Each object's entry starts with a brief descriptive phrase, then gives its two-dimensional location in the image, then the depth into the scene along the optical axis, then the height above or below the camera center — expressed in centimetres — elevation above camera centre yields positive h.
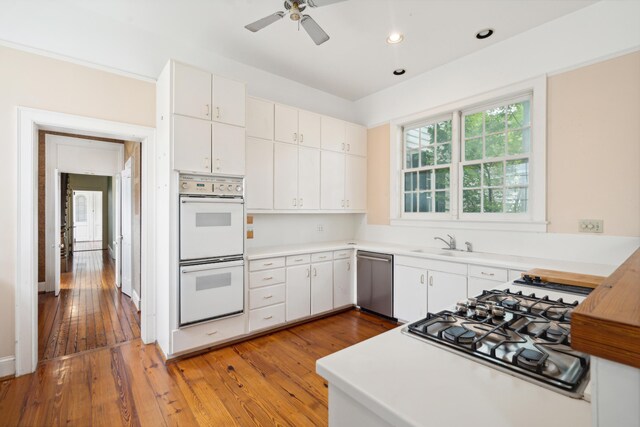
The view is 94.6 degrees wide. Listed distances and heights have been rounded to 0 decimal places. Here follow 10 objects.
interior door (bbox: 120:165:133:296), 452 -33
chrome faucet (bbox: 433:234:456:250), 364 -40
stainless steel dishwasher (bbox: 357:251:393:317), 371 -94
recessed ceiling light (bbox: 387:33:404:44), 309 +184
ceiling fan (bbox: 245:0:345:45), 225 +151
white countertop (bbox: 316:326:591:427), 66 -46
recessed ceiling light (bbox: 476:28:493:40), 301 +184
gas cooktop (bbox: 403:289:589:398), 80 -44
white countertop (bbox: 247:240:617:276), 251 -48
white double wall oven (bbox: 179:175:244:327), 279 -37
